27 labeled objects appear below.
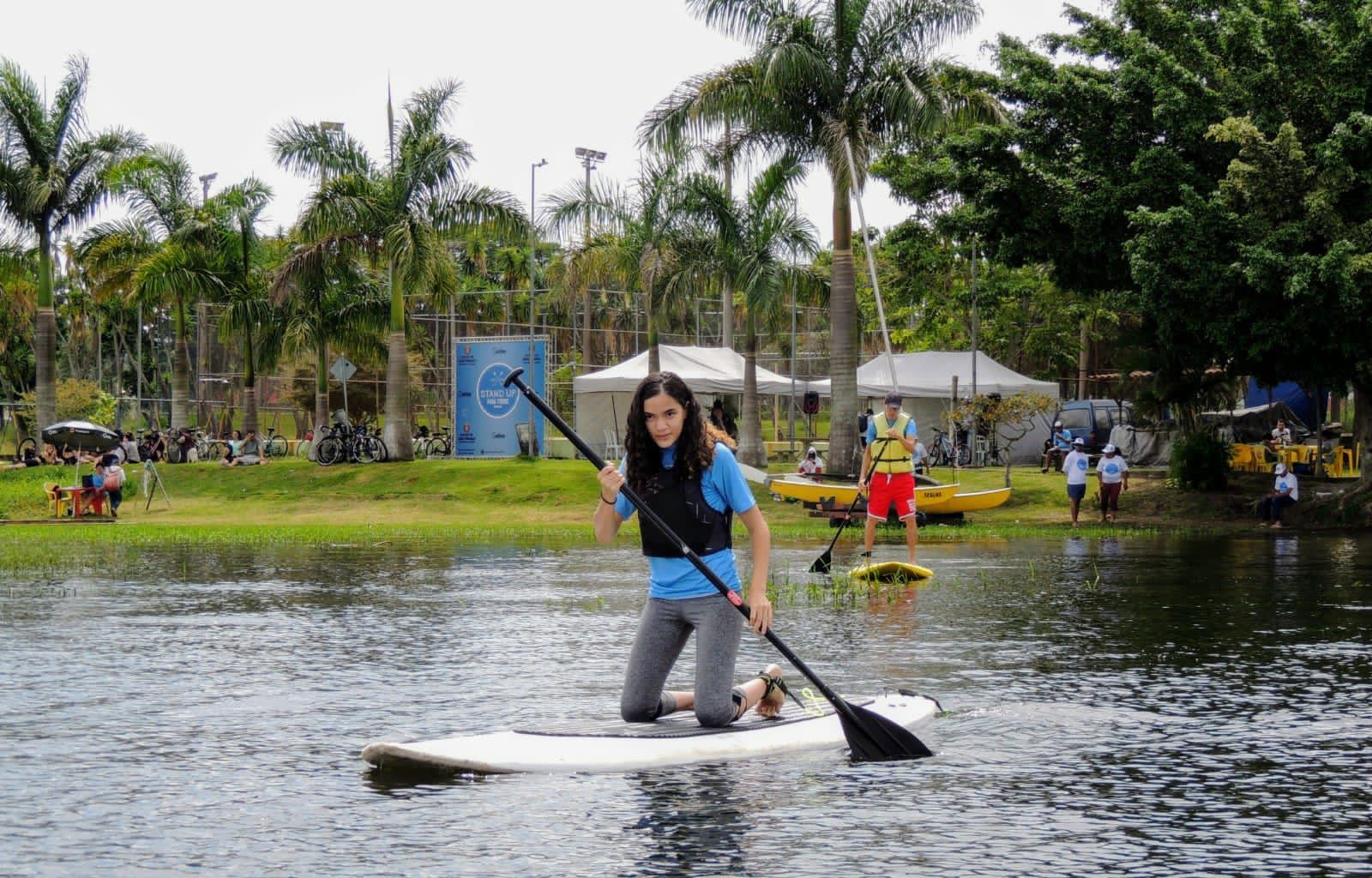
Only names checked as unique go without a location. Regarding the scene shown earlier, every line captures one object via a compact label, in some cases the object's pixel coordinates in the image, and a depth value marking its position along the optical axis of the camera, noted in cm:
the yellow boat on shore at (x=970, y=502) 2691
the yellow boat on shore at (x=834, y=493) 2645
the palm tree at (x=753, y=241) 3747
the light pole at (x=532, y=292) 3541
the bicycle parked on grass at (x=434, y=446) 4284
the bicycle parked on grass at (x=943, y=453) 3884
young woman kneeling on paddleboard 717
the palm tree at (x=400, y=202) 3522
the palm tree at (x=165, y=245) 4050
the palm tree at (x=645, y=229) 3803
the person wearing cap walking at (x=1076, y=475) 2680
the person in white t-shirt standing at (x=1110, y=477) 2723
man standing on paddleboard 1680
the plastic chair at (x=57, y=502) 2961
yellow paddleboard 1514
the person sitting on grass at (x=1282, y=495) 2677
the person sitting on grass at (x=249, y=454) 3847
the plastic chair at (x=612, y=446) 4144
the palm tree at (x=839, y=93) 2942
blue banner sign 3719
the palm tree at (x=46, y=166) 3797
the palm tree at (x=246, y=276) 4225
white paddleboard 681
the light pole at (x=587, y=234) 4191
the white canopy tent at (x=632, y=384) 4144
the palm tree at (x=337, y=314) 4162
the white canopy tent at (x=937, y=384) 3975
